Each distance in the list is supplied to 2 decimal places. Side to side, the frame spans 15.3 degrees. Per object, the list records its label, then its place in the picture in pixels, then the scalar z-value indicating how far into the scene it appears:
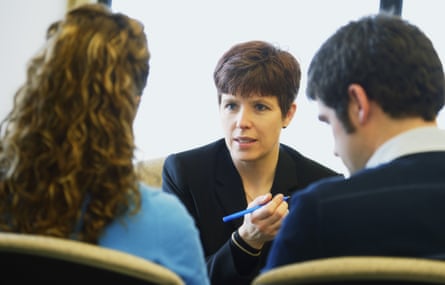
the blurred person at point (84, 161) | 2.73
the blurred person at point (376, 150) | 2.73
